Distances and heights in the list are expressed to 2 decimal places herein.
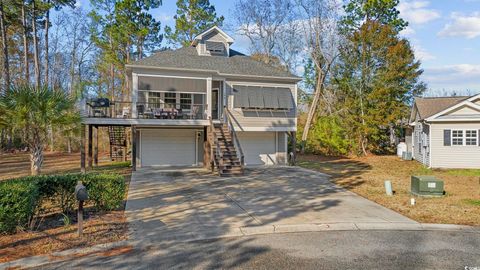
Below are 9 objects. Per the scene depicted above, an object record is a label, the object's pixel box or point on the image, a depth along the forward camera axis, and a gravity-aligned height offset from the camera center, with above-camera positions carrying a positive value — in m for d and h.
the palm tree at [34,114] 8.15 +0.44
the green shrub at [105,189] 7.58 -1.32
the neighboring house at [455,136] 18.17 -0.13
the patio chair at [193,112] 17.16 +1.03
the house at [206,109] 16.22 +1.19
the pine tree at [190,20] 29.02 +9.75
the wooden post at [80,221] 6.06 -1.61
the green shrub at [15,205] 5.83 -1.29
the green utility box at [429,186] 10.61 -1.66
